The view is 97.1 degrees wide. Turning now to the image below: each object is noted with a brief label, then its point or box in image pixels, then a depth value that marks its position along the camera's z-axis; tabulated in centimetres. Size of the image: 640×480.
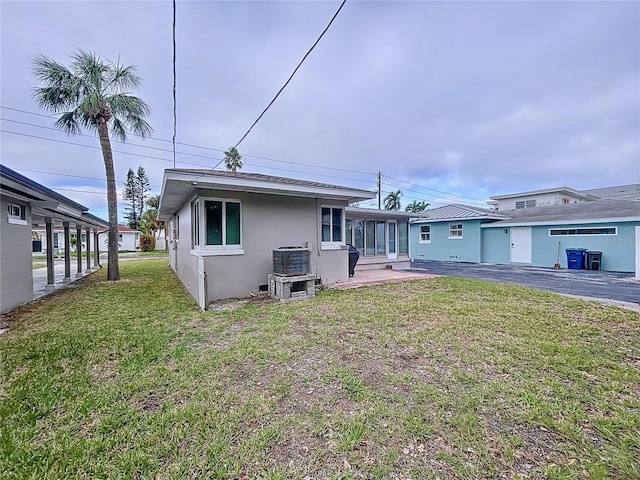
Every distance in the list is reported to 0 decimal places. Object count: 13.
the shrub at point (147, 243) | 3016
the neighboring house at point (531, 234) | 1248
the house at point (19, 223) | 539
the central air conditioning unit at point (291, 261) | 684
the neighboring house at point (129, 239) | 3419
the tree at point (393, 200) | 3772
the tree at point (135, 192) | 4503
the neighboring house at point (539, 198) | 2280
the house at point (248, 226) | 667
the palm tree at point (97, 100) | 912
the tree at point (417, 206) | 4769
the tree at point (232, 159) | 2498
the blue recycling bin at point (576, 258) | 1313
